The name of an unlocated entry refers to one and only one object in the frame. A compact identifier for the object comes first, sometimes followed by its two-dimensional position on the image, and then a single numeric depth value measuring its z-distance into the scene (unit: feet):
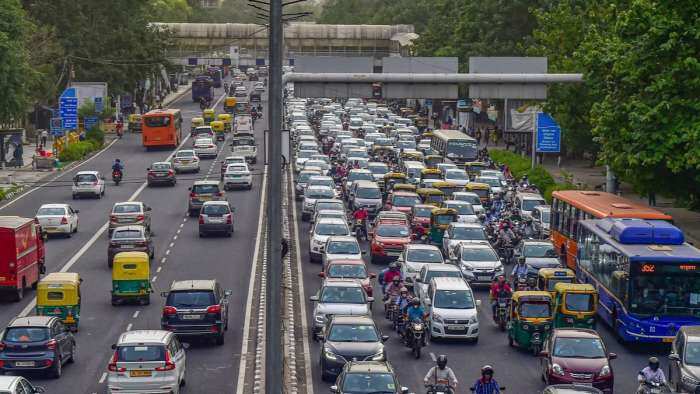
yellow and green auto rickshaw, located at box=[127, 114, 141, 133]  382.42
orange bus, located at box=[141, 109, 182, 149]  318.04
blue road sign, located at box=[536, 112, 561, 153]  241.76
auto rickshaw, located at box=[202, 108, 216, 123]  383.45
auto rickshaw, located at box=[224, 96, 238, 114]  440.86
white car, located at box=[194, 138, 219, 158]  299.03
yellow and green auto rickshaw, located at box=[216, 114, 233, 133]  376.07
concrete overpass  607.78
